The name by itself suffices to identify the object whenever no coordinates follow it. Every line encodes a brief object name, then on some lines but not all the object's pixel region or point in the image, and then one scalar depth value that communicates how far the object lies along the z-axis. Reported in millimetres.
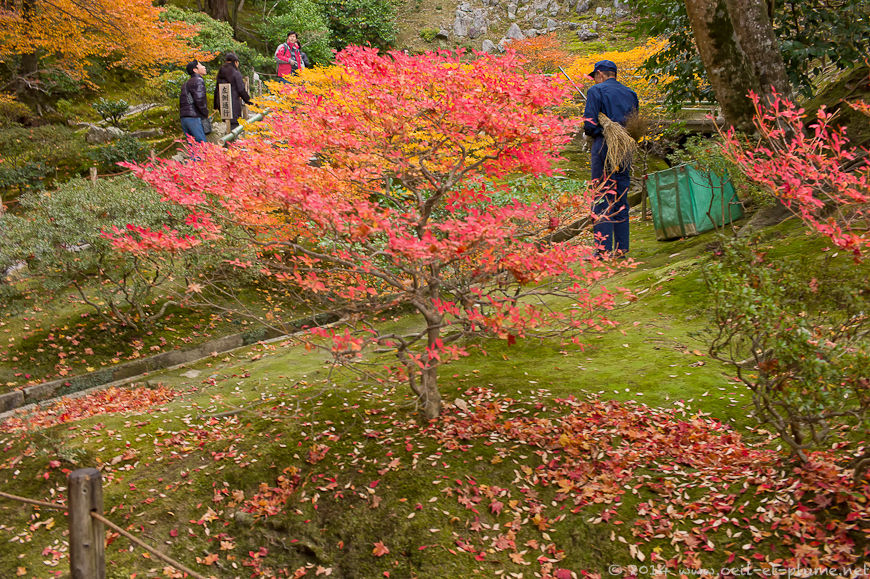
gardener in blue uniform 7938
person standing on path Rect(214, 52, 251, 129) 11719
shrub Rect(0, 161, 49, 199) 12984
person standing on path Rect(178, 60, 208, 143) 11320
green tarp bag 8602
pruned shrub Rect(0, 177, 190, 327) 7719
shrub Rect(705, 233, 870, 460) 3182
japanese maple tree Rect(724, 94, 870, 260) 3913
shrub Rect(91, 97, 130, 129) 15086
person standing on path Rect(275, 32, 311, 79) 14289
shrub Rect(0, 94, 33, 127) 15367
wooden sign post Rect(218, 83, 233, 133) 11891
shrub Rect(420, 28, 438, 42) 36025
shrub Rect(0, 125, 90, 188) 13477
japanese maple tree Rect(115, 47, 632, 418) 4191
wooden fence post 2887
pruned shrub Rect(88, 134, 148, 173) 13375
